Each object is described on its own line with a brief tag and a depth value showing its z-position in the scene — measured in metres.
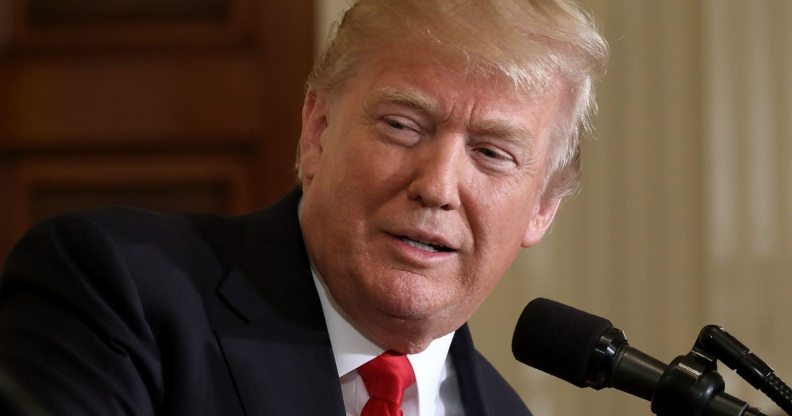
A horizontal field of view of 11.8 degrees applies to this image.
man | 2.38
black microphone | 2.28
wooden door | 3.34
